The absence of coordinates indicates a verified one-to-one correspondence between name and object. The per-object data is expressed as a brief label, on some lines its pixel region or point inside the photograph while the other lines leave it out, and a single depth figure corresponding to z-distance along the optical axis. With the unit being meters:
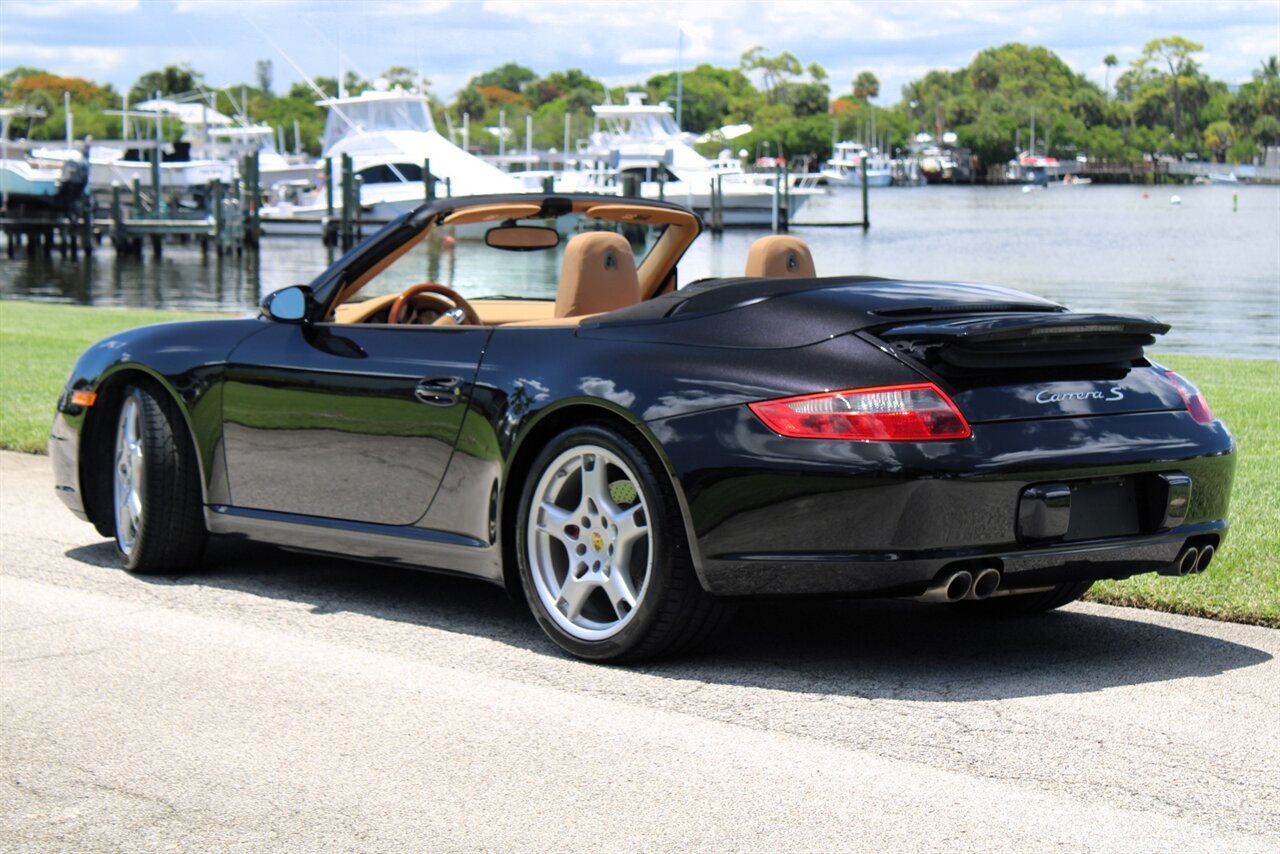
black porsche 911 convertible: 4.96
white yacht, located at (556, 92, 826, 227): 80.94
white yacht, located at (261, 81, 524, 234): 71.25
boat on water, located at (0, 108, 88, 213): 70.69
